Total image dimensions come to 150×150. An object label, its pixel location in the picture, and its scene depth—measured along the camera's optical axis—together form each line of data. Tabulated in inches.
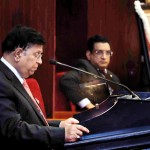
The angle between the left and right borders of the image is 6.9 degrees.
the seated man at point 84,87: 318.9
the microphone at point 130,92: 278.1
